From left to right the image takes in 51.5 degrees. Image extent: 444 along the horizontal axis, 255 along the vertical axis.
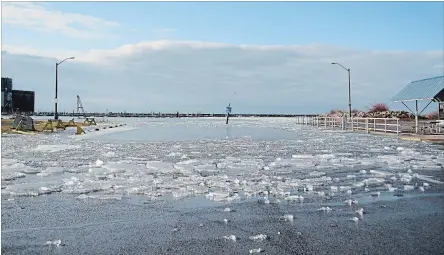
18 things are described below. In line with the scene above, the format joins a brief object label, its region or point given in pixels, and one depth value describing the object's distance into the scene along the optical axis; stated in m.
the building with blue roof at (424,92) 33.25
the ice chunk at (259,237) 5.99
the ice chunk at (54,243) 5.78
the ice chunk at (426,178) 11.16
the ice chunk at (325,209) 7.90
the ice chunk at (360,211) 7.65
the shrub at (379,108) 74.21
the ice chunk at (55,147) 20.75
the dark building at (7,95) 114.09
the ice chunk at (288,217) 7.18
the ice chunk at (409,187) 10.26
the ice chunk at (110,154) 17.59
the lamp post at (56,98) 55.62
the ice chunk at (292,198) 8.90
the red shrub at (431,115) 57.28
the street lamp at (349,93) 54.94
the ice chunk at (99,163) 14.52
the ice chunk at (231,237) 5.99
